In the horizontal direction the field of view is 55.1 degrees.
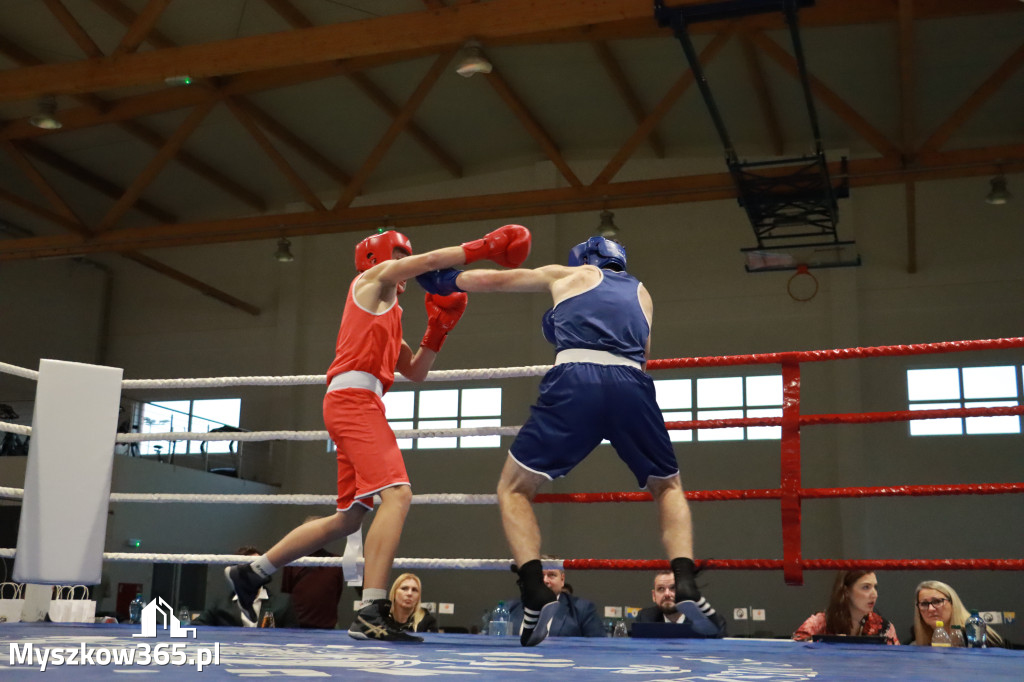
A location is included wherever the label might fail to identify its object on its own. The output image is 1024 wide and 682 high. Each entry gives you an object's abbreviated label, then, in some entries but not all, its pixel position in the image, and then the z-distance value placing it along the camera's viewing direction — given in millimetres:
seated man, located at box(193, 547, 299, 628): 4852
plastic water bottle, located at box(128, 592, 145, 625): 6637
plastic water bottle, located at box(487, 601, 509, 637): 5949
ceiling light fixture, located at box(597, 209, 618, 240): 10172
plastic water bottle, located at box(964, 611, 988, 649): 3338
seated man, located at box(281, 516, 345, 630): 5367
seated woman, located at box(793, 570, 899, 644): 3584
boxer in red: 2740
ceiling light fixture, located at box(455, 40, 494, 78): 6992
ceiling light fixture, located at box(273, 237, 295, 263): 11625
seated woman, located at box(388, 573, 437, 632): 5109
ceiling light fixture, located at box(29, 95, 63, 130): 8297
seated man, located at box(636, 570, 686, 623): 5176
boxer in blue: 2656
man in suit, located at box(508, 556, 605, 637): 4352
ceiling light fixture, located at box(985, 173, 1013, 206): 9492
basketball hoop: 10961
